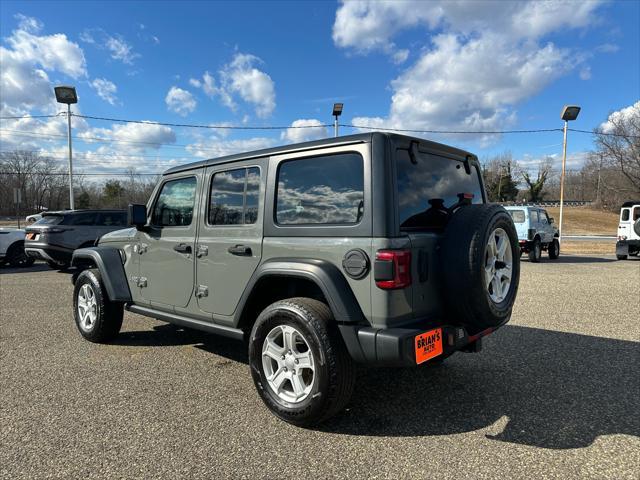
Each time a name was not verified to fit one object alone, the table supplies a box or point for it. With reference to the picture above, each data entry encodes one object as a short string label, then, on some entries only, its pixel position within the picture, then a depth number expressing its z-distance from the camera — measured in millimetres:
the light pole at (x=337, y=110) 22938
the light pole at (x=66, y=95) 20797
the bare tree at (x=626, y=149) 47156
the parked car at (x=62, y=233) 11164
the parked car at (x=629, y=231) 15352
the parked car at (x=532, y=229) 14422
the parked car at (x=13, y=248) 12805
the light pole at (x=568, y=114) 24547
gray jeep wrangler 2764
